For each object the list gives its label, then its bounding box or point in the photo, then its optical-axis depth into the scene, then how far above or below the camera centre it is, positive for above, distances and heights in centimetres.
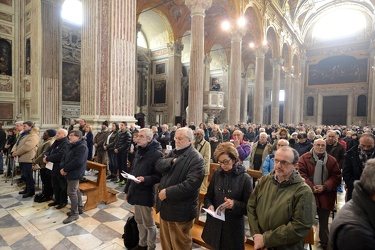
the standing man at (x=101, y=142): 636 -72
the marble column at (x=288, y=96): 2266 +230
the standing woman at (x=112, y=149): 614 -88
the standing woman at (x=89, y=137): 636 -58
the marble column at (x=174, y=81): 1788 +287
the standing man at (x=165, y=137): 816 -70
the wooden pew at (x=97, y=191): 430 -145
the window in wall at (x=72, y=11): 1369 +637
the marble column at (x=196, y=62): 1038 +254
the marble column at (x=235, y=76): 1355 +249
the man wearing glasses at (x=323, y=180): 308 -82
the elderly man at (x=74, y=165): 371 -81
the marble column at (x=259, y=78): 1671 +300
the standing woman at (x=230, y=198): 218 -77
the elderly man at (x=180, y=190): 231 -74
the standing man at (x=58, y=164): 398 -85
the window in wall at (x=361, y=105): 2553 +170
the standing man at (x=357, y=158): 322 -55
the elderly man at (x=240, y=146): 444 -56
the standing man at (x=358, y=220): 110 -50
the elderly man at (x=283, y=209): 175 -72
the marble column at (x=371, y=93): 2306 +280
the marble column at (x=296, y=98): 2544 +238
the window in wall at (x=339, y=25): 2678 +1148
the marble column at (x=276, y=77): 1980 +361
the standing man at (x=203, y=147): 453 -60
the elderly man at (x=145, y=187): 286 -89
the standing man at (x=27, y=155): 484 -84
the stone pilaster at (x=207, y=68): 2062 +452
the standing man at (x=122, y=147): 586 -77
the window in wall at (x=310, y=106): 2878 +168
